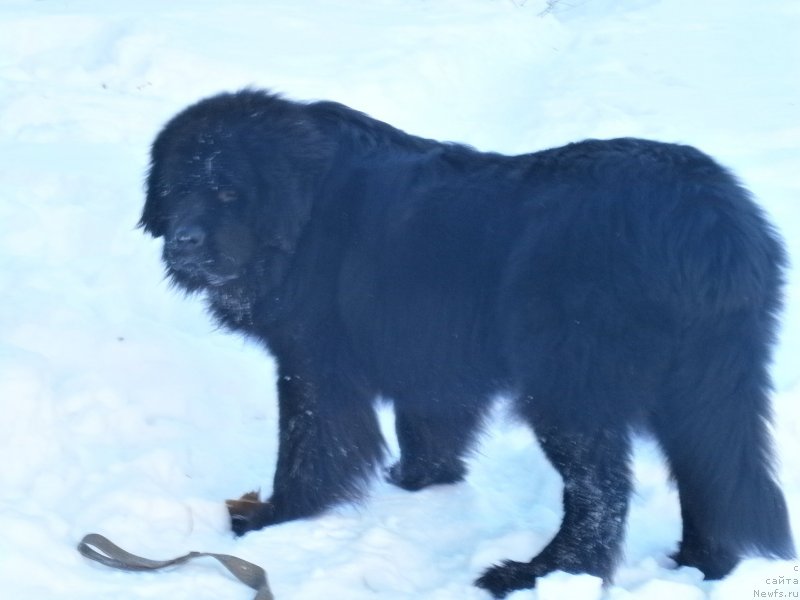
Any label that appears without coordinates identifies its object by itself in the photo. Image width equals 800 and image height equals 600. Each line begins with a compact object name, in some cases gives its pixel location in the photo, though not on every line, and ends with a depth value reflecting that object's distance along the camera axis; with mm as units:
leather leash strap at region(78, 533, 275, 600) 5434
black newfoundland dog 5250
